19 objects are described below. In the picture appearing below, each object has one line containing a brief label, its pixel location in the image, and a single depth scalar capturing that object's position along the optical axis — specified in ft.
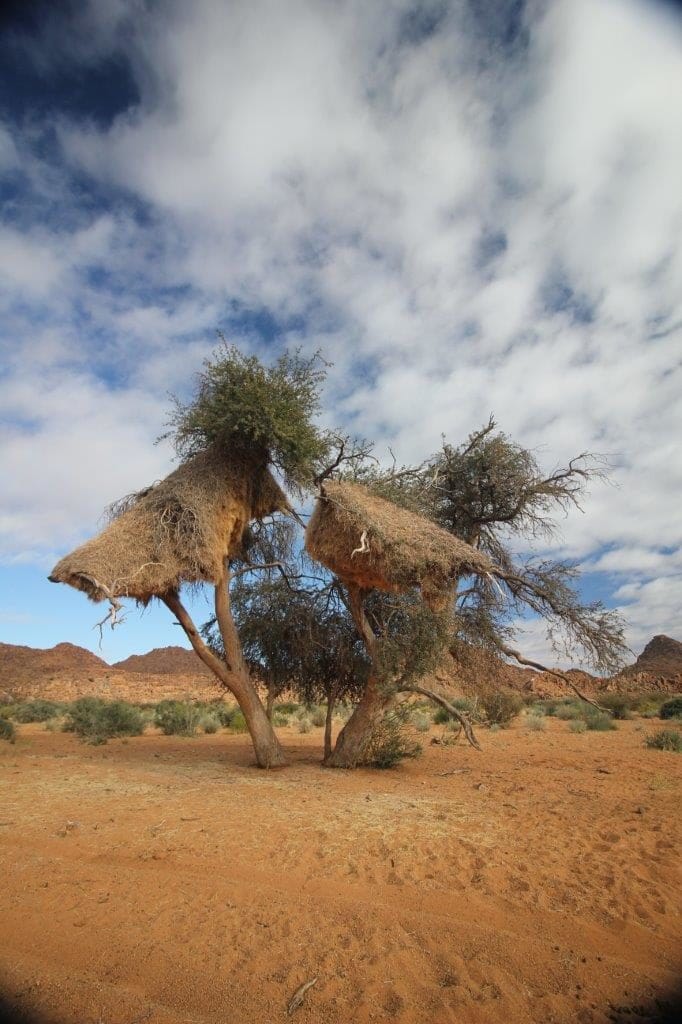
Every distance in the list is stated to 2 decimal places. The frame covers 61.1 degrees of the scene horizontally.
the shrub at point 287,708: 96.11
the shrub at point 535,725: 67.46
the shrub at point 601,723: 68.54
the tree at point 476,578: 39.09
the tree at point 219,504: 34.83
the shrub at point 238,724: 73.92
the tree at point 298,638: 44.06
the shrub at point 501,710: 72.79
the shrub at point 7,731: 57.44
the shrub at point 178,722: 68.40
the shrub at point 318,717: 79.08
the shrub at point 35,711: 84.17
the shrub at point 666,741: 48.80
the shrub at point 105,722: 65.87
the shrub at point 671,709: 77.92
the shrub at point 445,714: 73.72
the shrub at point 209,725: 72.59
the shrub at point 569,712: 83.76
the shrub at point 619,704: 83.82
